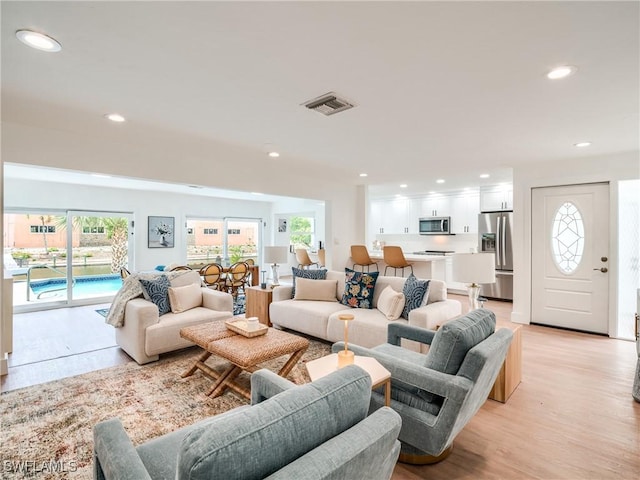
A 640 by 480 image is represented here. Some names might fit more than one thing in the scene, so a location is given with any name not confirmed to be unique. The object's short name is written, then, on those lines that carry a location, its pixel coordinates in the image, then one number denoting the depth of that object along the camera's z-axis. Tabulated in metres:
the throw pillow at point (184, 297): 3.93
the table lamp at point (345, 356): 1.92
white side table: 1.77
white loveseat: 3.39
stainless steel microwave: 7.58
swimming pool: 6.19
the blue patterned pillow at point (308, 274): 4.66
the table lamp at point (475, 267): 2.83
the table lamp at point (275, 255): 5.25
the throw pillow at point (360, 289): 4.00
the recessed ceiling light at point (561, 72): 2.02
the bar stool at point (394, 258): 6.08
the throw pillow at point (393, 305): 3.51
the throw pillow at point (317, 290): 4.46
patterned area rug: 1.99
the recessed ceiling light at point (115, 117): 2.81
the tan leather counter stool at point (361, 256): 6.33
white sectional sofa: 3.30
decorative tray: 2.94
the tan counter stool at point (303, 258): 8.22
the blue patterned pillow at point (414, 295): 3.49
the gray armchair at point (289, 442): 0.79
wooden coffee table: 2.57
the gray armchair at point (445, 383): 1.69
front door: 4.43
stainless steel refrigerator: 6.44
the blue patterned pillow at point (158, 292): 3.81
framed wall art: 7.63
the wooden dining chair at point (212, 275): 6.11
